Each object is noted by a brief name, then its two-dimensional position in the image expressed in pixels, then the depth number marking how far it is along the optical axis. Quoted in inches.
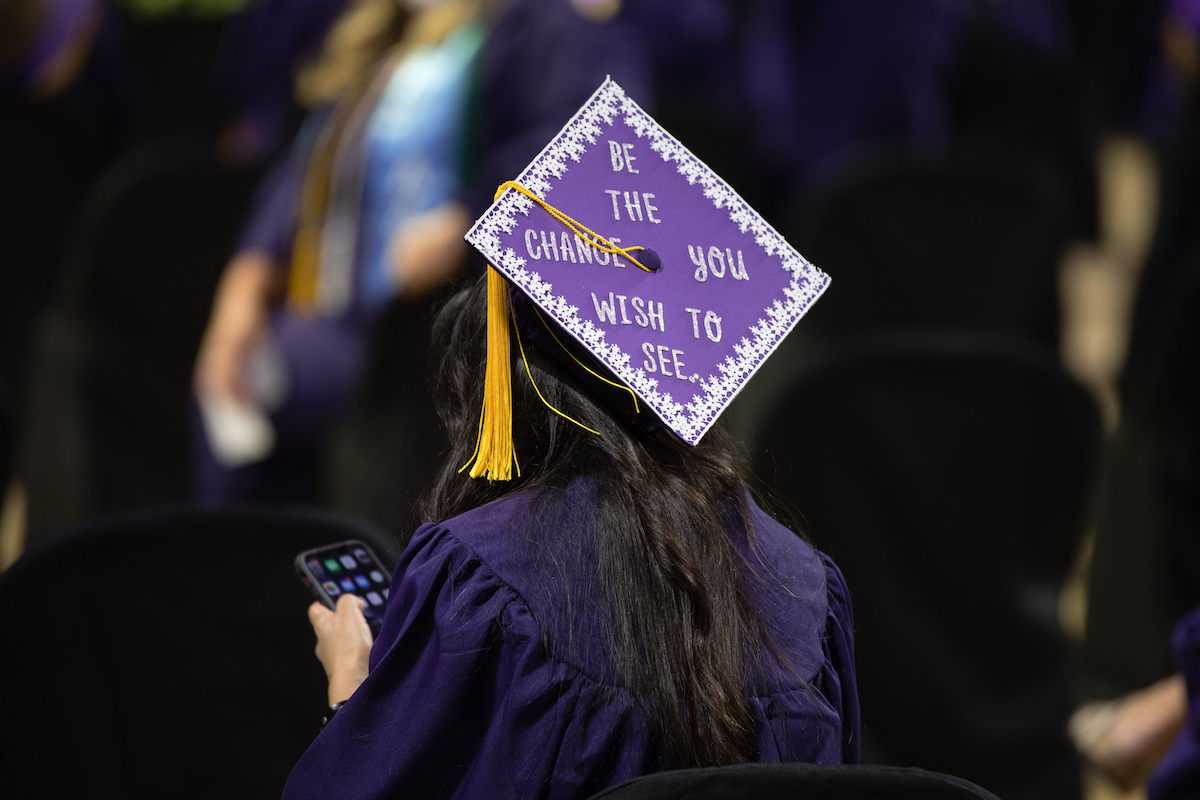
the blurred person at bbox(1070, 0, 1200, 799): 218.6
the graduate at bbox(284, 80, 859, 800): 172.1
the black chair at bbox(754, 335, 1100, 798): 211.4
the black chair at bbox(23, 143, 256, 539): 270.3
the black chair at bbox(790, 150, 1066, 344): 322.8
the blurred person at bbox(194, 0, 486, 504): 250.5
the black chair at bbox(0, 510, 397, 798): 184.5
